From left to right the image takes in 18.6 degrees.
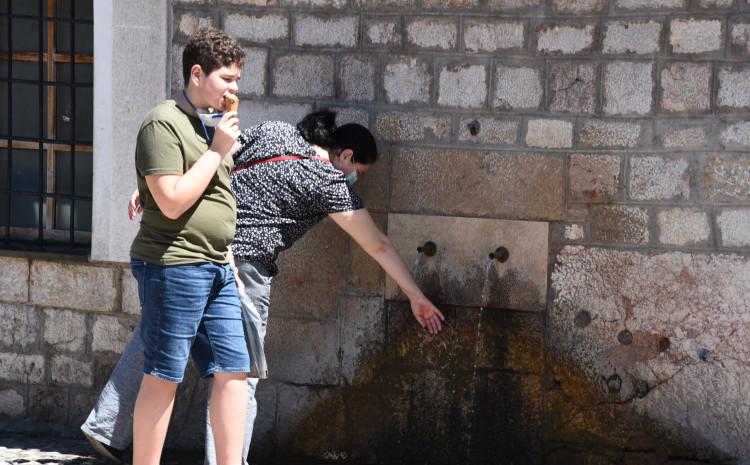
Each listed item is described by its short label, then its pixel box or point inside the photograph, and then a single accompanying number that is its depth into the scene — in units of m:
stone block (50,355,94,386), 10.85
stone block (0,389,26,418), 11.08
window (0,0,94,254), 10.92
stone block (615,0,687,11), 9.20
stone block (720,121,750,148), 9.18
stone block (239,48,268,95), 10.15
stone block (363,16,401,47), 9.81
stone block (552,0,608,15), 9.35
